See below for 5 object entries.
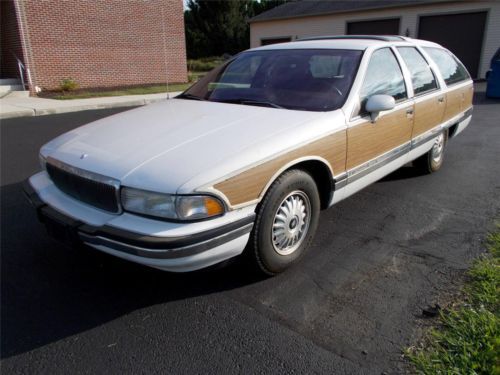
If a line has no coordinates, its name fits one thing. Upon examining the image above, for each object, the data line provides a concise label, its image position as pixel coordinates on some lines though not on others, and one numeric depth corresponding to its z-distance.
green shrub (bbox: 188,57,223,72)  28.86
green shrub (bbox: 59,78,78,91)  13.87
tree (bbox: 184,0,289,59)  33.41
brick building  13.25
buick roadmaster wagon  2.24
